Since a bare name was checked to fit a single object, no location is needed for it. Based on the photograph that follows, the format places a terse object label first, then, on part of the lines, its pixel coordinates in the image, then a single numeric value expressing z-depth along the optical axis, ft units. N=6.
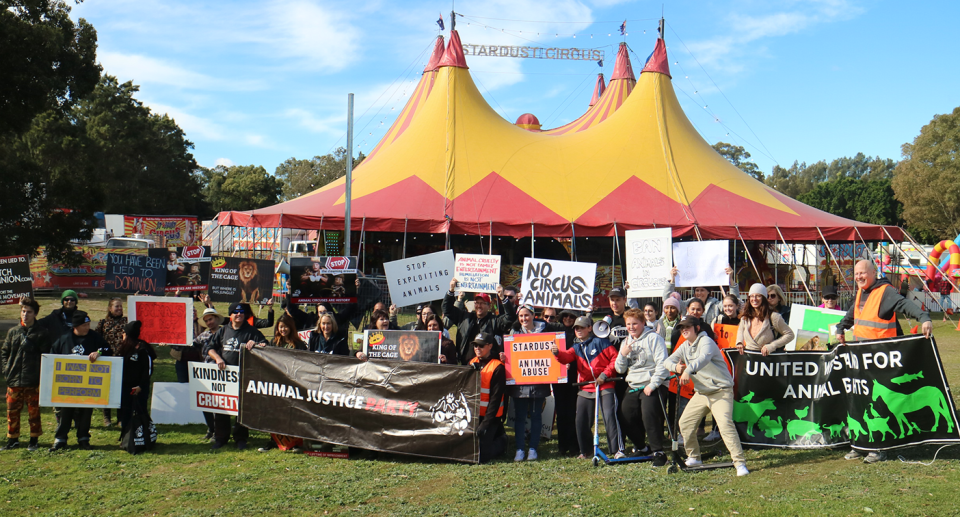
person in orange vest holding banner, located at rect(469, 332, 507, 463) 22.63
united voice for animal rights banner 20.44
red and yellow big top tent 60.23
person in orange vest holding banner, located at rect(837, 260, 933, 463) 21.19
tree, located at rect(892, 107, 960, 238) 136.15
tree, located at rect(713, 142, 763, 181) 260.62
